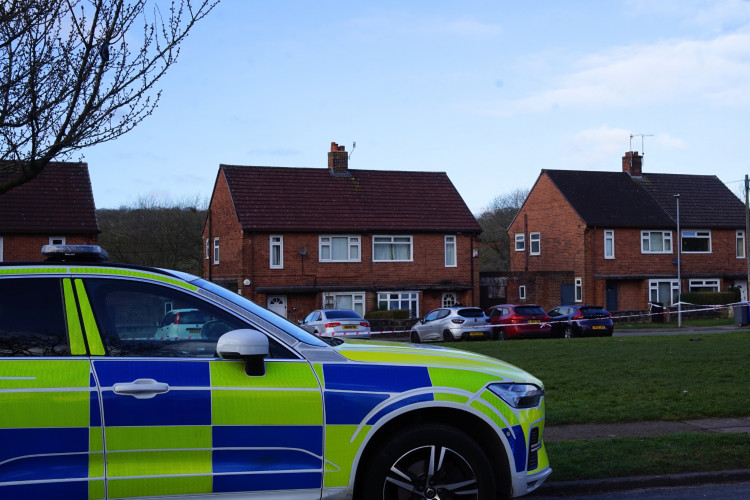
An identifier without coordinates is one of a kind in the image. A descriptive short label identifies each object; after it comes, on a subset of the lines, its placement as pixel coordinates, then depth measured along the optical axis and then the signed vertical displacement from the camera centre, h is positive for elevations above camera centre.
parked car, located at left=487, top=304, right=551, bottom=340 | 28.67 -1.62
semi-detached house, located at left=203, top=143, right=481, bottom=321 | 37.44 +2.08
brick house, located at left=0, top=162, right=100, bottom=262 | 32.88 +3.05
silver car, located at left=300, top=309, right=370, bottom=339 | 26.05 -1.41
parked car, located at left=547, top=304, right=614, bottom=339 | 29.03 -1.67
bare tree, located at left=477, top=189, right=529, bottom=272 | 77.00 +5.24
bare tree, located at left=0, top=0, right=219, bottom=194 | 7.41 +1.99
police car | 4.15 -0.69
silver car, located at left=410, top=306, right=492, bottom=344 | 28.56 -1.67
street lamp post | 40.87 +0.86
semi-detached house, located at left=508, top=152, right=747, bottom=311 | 42.81 +2.26
